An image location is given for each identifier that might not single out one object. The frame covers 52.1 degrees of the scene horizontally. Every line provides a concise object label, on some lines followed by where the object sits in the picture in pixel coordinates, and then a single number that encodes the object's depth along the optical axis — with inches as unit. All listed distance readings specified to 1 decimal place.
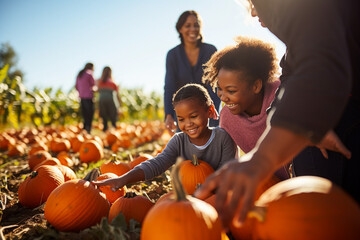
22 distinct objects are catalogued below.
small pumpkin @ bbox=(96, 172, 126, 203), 115.2
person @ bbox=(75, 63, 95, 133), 431.2
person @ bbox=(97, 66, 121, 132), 463.6
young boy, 122.7
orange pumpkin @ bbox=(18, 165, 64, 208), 127.0
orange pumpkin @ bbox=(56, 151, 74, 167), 199.8
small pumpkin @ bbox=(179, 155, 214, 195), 116.5
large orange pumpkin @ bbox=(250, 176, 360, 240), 59.1
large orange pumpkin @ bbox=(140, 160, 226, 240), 62.6
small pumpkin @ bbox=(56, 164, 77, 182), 142.3
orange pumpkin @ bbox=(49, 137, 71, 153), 282.7
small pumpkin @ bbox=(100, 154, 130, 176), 149.6
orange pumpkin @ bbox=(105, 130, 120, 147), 334.6
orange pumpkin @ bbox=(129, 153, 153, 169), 162.4
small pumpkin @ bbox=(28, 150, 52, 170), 200.7
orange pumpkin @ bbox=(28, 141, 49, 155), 253.9
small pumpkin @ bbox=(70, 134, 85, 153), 285.3
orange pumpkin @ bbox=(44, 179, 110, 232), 95.7
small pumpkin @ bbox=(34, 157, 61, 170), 168.4
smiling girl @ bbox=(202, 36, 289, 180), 117.0
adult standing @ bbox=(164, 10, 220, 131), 197.0
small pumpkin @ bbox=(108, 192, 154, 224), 91.0
